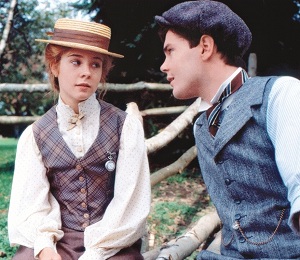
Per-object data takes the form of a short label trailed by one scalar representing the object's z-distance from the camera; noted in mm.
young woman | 2291
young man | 1629
